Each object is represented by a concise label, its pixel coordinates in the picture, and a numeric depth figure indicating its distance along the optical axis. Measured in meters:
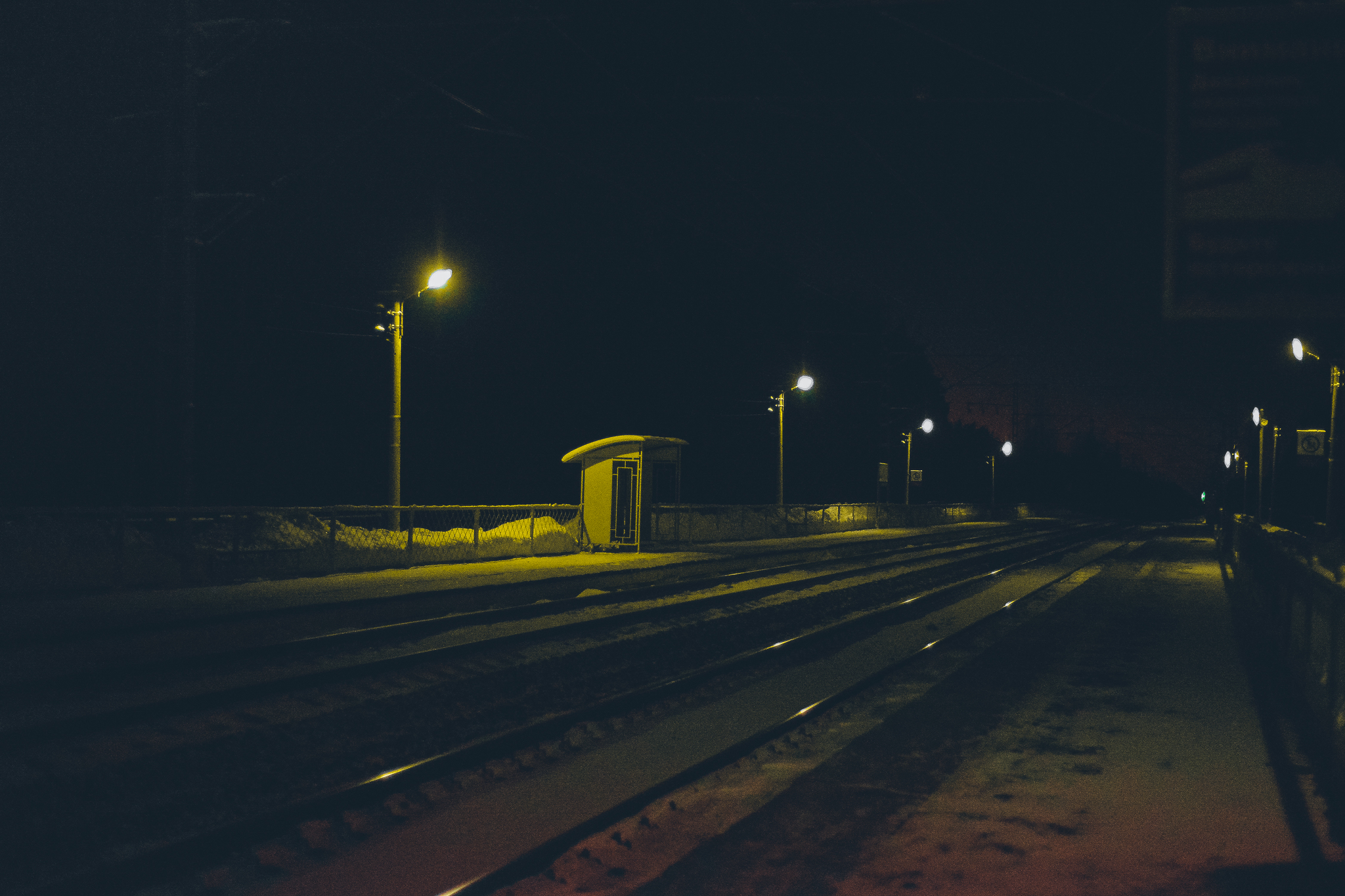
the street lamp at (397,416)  20.69
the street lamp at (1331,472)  18.52
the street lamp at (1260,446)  33.91
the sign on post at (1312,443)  27.92
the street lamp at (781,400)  39.16
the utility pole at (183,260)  16.75
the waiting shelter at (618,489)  27.57
